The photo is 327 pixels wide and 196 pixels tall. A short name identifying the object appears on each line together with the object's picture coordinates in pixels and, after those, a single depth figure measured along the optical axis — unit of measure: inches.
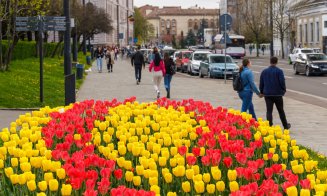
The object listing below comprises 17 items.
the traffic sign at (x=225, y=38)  1353.3
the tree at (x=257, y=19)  3548.2
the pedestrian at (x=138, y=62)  1325.0
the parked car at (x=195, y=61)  1796.8
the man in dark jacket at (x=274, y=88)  601.9
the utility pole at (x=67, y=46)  788.0
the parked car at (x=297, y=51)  2321.6
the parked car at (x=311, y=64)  1640.0
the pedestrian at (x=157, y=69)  999.0
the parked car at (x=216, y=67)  1571.2
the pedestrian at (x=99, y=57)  1878.7
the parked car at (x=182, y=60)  1969.0
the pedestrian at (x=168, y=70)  1017.2
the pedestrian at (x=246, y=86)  644.7
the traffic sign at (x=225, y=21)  1295.5
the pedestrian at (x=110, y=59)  1937.7
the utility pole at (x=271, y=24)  3202.0
